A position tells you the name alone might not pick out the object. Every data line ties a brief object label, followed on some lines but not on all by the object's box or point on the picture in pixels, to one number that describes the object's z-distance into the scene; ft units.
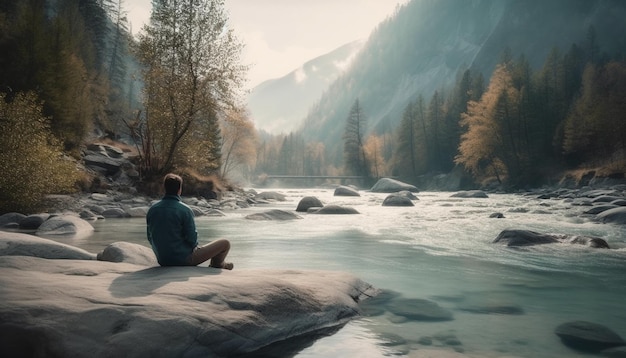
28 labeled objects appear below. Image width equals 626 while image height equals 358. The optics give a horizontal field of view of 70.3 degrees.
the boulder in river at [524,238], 36.73
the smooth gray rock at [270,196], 127.95
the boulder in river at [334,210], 74.28
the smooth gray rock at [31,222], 42.88
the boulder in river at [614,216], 53.46
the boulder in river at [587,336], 14.70
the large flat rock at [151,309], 11.32
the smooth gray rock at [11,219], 43.15
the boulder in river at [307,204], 80.64
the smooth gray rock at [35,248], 21.93
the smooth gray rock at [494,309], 18.65
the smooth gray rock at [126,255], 22.74
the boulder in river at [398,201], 96.49
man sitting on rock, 17.78
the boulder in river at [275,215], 62.80
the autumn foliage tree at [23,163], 46.78
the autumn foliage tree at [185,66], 80.28
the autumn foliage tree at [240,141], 176.76
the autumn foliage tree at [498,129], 159.43
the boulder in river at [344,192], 150.51
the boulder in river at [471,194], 122.39
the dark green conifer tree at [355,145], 264.31
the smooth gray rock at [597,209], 63.87
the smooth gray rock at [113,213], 60.95
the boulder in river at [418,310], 17.83
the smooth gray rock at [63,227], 40.24
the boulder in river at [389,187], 177.97
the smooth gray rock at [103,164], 85.62
